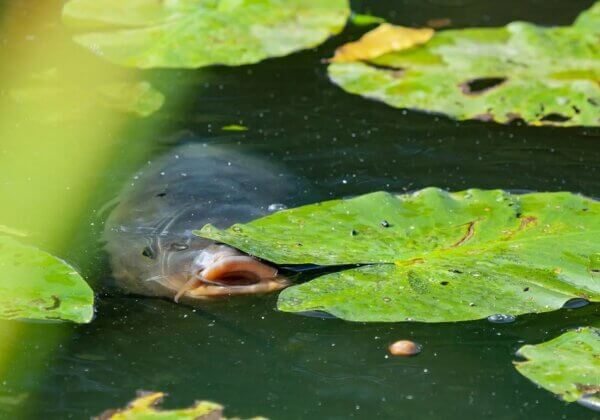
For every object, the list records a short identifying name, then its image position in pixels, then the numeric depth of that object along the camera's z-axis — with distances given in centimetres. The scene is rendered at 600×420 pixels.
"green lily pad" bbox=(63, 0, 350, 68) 714
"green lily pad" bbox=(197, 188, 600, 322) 423
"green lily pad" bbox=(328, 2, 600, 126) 651
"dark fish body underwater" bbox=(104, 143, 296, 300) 466
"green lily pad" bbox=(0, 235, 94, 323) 415
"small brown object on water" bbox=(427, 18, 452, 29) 814
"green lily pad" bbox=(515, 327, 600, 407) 373
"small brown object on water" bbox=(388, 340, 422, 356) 419
